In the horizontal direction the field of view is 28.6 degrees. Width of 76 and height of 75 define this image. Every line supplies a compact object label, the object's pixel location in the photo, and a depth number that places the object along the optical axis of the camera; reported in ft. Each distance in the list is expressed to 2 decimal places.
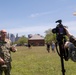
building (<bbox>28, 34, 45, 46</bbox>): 251.71
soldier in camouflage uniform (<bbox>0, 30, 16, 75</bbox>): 15.69
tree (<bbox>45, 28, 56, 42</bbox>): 266.23
